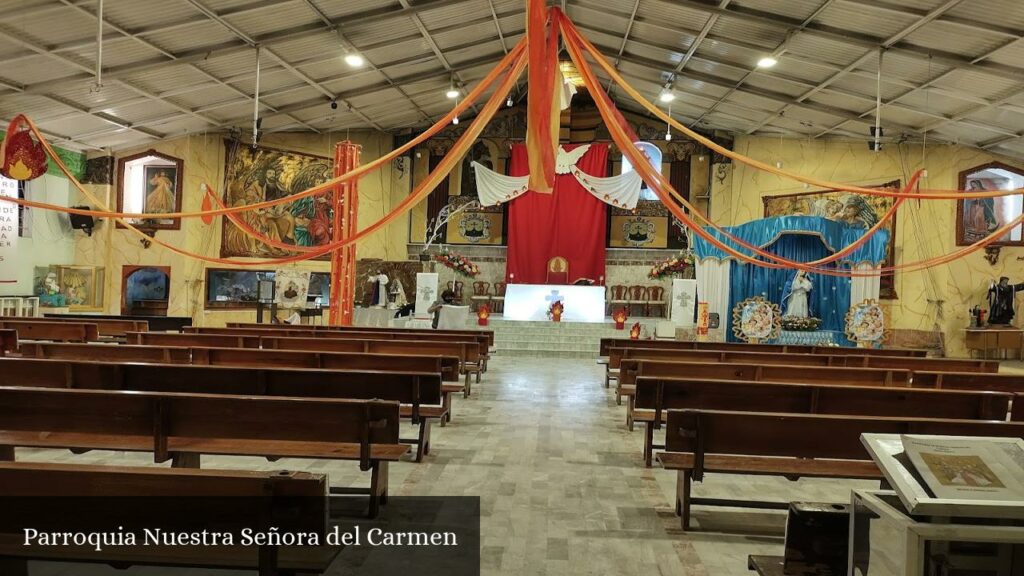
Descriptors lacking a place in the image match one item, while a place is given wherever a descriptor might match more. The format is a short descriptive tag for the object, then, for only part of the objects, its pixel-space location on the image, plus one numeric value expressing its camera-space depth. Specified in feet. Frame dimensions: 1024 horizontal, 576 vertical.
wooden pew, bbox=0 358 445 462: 13.16
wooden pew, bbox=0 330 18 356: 19.03
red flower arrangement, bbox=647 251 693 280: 55.67
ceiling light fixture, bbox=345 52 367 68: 41.38
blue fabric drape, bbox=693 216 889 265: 38.63
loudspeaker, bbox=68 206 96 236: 49.39
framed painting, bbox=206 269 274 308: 52.70
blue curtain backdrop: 43.80
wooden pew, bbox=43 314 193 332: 38.75
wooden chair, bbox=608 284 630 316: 62.03
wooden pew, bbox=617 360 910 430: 17.69
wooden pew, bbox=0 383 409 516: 10.08
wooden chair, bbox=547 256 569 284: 62.44
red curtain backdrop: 62.75
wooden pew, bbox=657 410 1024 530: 10.42
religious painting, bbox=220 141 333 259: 54.29
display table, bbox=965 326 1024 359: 44.23
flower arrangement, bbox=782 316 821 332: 42.37
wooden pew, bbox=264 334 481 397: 22.12
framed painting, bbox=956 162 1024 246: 46.16
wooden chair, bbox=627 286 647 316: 62.13
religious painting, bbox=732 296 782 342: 36.94
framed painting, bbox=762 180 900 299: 49.39
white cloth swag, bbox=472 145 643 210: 55.31
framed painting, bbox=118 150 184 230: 51.49
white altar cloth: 53.57
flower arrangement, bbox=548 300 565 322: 50.44
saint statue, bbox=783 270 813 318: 44.01
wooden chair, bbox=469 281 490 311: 62.59
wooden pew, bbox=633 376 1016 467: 13.15
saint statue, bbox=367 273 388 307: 53.16
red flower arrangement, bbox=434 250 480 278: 59.82
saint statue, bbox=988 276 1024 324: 44.29
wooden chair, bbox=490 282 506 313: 62.49
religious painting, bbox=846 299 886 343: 36.73
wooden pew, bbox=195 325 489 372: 25.39
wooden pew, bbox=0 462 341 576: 5.58
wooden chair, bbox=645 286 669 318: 61.77
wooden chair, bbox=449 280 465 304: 62.44
